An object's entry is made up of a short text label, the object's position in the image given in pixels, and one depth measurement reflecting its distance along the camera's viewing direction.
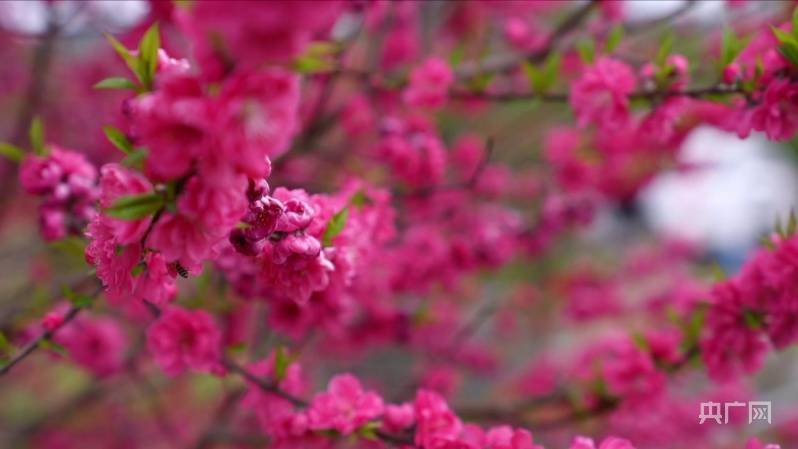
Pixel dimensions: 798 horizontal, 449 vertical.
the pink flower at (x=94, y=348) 1.33
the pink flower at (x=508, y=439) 0.78
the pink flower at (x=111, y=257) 0.59
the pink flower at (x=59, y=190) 0.94
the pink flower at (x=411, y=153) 1.42
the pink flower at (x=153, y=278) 0.64
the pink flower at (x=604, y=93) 1.00
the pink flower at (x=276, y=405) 0.87
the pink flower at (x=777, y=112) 0.82
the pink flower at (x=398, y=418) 0.86
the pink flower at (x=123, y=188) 0.52
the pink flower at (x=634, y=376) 1.13
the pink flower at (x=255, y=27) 0.41
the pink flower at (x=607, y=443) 0.78
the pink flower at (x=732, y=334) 0.99
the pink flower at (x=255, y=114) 0.46
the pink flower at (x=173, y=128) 0.46
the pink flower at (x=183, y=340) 0.92
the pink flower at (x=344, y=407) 0.84
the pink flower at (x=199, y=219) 0.50
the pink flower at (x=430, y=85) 1.32
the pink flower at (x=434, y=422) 0.82
